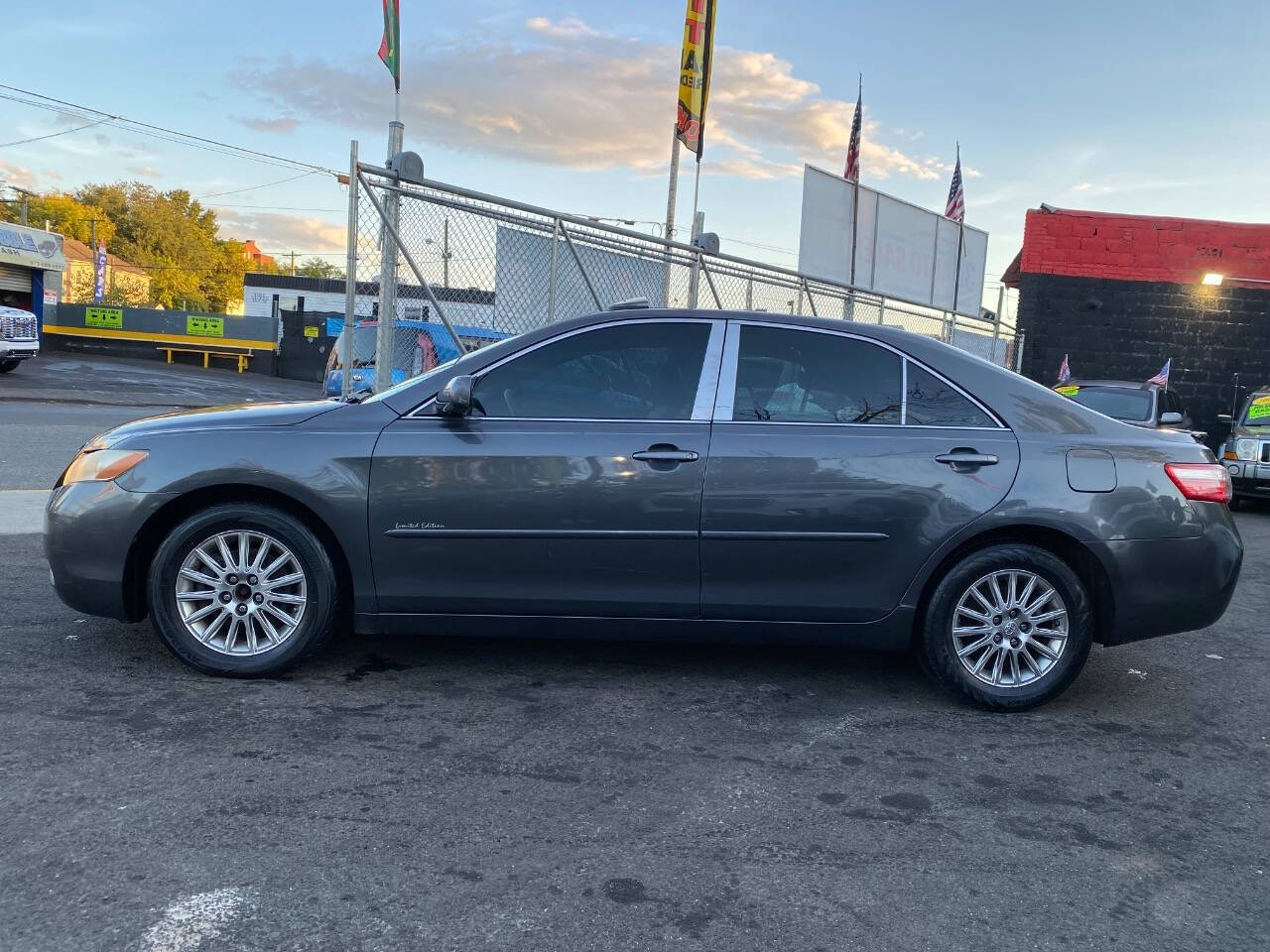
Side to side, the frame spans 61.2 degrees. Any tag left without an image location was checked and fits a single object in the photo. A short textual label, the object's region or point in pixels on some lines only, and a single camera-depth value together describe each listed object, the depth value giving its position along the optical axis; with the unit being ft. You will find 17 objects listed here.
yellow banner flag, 50.96
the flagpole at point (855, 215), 41.78
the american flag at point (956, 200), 64.49
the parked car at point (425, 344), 26.21
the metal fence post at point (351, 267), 22.52
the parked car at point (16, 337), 82.02
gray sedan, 14.19
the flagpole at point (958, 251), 50.44
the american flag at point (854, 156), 47.42
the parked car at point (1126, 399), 42.16
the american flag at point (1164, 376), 53.83
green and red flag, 37.52
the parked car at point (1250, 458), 40.32
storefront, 104.68
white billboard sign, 40.11
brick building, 61.57
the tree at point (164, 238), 280.92
